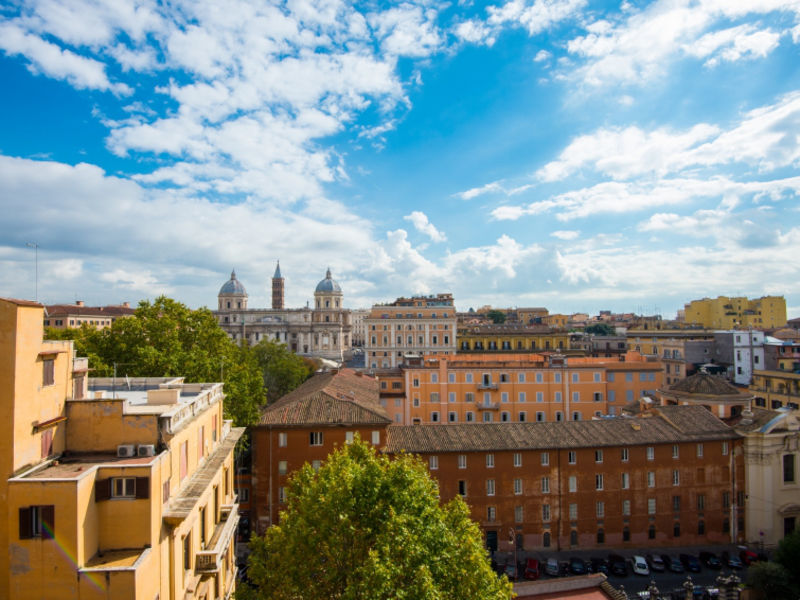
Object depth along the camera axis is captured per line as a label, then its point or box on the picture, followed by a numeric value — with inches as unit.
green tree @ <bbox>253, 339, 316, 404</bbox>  2495.1
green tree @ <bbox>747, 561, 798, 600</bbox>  1050.7
